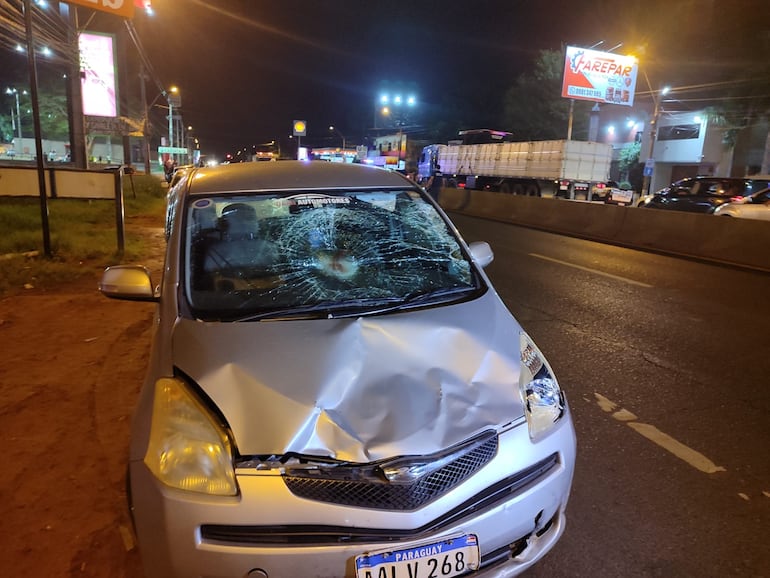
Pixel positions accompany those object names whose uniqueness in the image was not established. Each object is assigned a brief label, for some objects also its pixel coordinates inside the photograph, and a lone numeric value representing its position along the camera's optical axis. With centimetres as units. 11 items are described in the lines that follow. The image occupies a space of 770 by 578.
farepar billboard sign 3136
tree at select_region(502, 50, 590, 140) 4291
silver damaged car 191
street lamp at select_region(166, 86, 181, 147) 4368
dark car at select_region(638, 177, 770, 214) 1600
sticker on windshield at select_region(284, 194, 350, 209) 353
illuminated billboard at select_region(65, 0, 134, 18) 1056
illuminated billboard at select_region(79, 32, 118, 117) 2783
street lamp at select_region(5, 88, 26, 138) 5514
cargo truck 2461
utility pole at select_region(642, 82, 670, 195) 3043
